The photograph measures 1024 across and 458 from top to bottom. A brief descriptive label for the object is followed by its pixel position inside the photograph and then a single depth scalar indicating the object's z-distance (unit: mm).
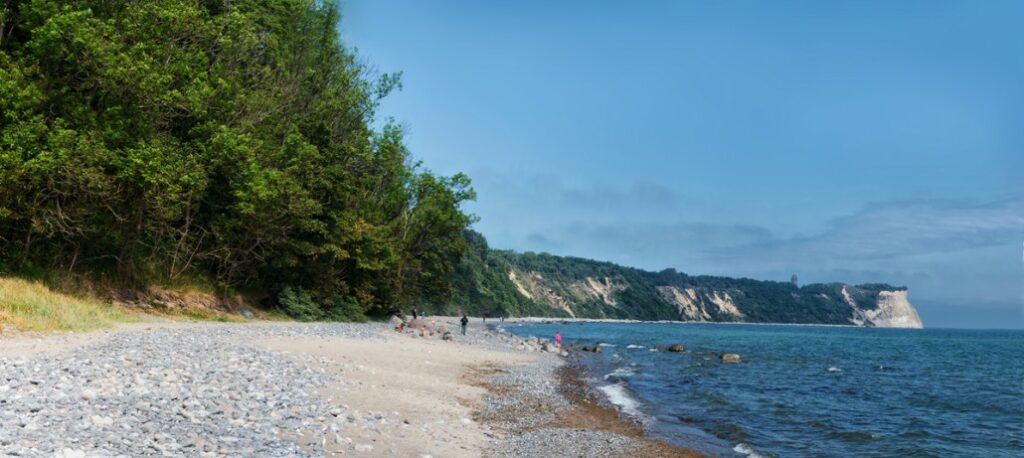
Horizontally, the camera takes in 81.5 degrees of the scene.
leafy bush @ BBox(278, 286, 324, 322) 43406
